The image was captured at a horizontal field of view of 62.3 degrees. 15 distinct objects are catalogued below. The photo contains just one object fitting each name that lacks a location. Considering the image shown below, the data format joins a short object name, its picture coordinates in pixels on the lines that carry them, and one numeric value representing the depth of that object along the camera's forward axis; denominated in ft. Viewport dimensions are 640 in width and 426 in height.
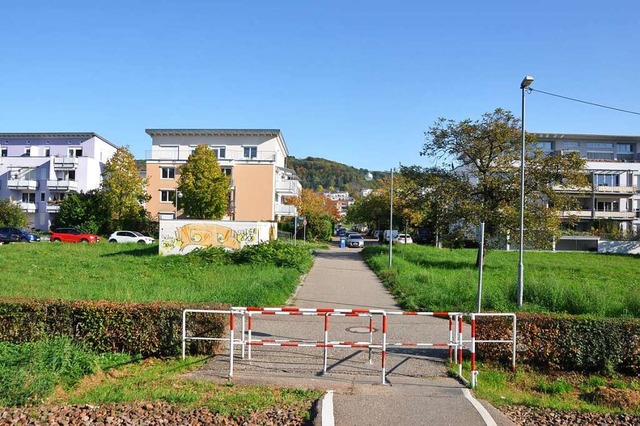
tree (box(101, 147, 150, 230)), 168.25
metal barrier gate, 26.13
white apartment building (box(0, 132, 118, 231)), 205.57
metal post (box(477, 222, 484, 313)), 37.15
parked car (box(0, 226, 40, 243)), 147.84
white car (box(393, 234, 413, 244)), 183.83
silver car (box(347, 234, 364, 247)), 177.81
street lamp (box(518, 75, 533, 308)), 47.80
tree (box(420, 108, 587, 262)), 88.89
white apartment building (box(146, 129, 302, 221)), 179.11
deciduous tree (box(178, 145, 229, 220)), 158.51
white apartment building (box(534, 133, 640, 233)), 199.72
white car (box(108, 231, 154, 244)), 147.74
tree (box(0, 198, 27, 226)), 175.73
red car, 148.77
